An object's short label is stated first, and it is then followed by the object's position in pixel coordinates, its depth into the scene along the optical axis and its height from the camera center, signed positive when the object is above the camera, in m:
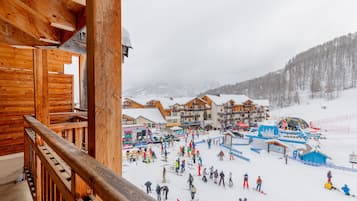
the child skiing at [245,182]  8.36 -4.13
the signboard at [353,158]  12.25 -4.23
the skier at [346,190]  8.30 -4.34
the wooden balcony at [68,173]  0.55 -0.44
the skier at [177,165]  9.96 -4.00
